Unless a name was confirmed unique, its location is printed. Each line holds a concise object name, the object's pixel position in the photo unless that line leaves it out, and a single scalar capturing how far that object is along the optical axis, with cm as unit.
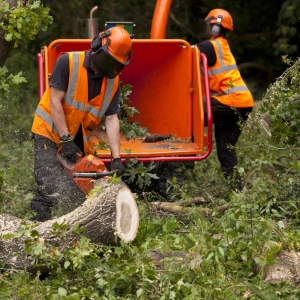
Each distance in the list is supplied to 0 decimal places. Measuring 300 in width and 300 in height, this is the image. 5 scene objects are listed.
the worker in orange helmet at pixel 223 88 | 1146
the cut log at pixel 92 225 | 708
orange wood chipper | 1026
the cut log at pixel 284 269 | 690
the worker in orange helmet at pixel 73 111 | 857
